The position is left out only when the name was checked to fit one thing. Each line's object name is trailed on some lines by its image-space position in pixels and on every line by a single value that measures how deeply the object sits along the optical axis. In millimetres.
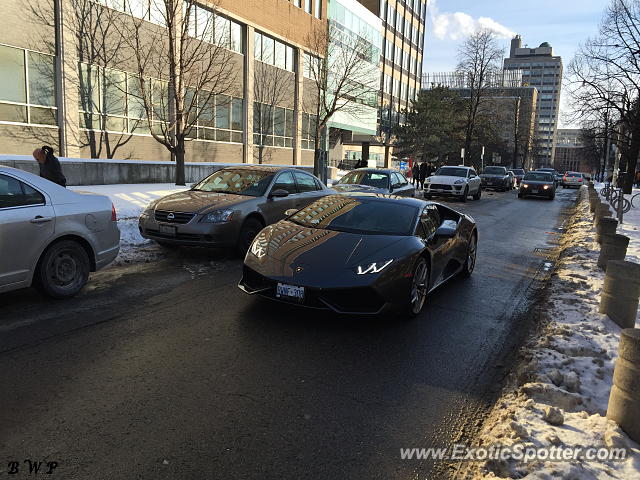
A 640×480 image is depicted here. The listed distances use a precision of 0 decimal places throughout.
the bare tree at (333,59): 29266
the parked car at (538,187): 29000
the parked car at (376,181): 14367
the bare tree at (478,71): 46344
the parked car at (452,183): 23312
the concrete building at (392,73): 60906
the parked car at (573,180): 51312
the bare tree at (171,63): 18266
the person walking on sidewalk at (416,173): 30342
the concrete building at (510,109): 53372
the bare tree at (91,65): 18703
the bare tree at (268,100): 32156
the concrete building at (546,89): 153375
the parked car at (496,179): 35469
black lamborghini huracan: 4953
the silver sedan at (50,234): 5250
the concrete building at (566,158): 170500
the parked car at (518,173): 49244
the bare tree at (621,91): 23641
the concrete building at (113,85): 17891
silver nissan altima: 8039
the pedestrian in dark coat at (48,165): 9516
